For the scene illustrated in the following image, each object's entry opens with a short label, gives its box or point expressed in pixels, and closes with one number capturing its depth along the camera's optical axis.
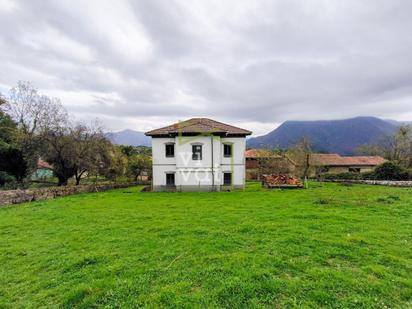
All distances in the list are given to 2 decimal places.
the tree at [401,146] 38.97
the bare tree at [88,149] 25.05
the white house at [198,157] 22.30
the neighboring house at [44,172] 35.64
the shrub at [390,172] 25.88
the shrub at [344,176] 30.83
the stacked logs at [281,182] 22.48
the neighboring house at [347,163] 47.44
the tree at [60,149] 23.17
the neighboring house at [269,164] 33.59
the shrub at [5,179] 23.28
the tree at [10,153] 22.84
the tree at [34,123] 22.69
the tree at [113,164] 28.65
